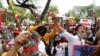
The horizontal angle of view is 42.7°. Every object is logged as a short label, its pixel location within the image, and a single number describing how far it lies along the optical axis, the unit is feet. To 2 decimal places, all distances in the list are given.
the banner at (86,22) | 8.41
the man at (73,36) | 6.64
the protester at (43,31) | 7.60
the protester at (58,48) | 7.50
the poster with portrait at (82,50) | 4.99
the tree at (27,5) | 23.13
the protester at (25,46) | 3.46
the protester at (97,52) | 2.85
